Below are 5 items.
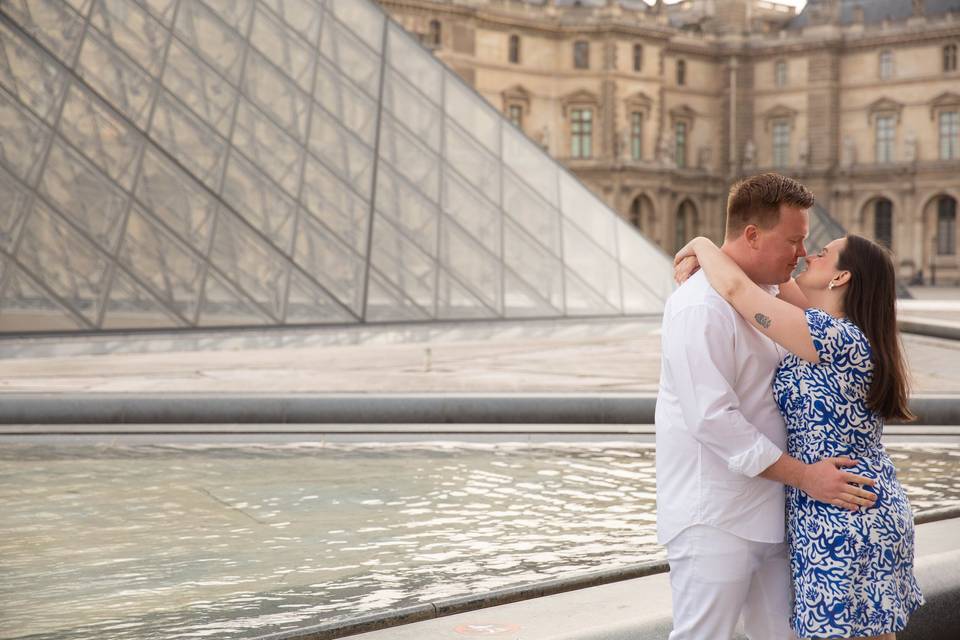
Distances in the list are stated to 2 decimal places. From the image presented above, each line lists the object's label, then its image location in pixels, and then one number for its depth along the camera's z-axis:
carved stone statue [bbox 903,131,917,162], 56.97
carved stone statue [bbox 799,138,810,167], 59.09
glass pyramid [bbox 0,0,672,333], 14.19
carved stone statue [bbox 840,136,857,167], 58.31
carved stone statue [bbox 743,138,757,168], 59.88
